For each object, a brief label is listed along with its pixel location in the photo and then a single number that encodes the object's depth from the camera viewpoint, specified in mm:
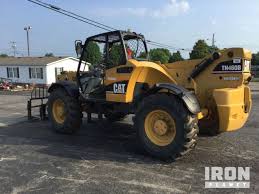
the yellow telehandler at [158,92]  4001
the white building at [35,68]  24229
